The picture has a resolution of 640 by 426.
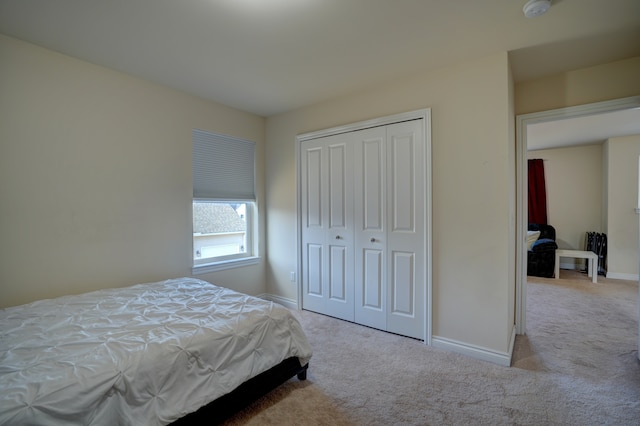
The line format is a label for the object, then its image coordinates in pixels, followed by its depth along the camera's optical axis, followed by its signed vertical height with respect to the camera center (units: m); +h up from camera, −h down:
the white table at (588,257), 5.07 -0.88
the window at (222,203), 3.41 +0.10
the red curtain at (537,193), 6.44 +0.34
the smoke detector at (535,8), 1.74 +1.22
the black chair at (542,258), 5.46 -0.93
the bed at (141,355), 1.21 -0.71
